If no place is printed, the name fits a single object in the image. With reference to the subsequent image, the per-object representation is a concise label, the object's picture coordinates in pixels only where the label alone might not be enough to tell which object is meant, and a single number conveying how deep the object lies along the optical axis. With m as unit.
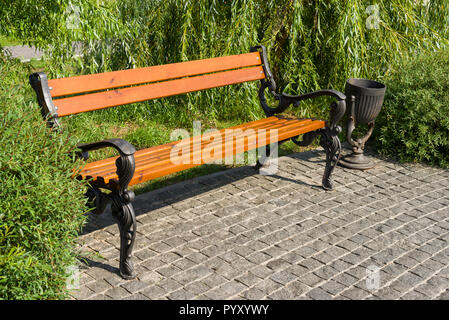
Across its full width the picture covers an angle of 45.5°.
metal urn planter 5.62
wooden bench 3.62
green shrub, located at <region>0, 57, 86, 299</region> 2.98
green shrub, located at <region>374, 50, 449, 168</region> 5.84
